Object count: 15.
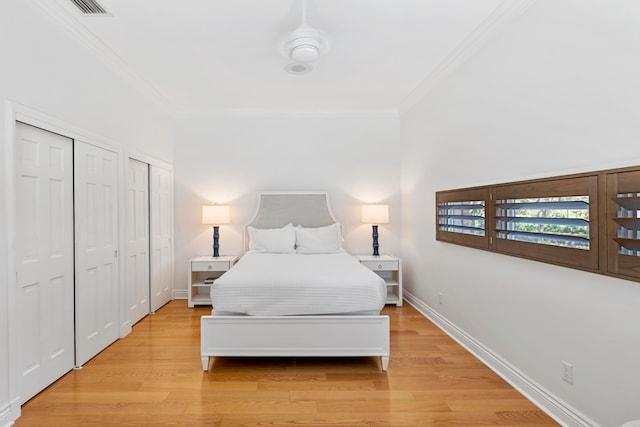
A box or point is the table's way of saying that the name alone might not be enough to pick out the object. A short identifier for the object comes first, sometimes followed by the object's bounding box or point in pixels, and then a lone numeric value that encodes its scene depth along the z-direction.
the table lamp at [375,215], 4.65
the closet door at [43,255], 2.22
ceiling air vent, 2.35
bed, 2.67
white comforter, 2.70
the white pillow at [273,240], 4.38
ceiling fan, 2.55
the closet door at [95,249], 2.78
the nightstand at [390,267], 4.45
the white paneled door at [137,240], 3.64
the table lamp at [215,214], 4.57
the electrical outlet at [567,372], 1.99
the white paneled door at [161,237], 4.20
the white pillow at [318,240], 4.43
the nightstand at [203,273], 4.41
